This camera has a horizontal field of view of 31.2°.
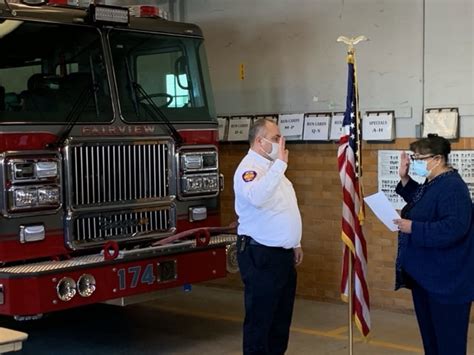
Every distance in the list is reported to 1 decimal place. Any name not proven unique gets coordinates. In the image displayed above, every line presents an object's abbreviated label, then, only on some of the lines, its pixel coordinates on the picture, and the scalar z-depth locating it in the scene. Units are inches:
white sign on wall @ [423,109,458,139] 297.3
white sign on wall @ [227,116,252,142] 361.7
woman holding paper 202.8
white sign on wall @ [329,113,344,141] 331.6
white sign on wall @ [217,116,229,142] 370.3
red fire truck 238.5
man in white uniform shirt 220.8
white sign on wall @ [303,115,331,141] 335.3
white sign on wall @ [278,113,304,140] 343.9
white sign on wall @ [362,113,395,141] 314.3
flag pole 236.7
